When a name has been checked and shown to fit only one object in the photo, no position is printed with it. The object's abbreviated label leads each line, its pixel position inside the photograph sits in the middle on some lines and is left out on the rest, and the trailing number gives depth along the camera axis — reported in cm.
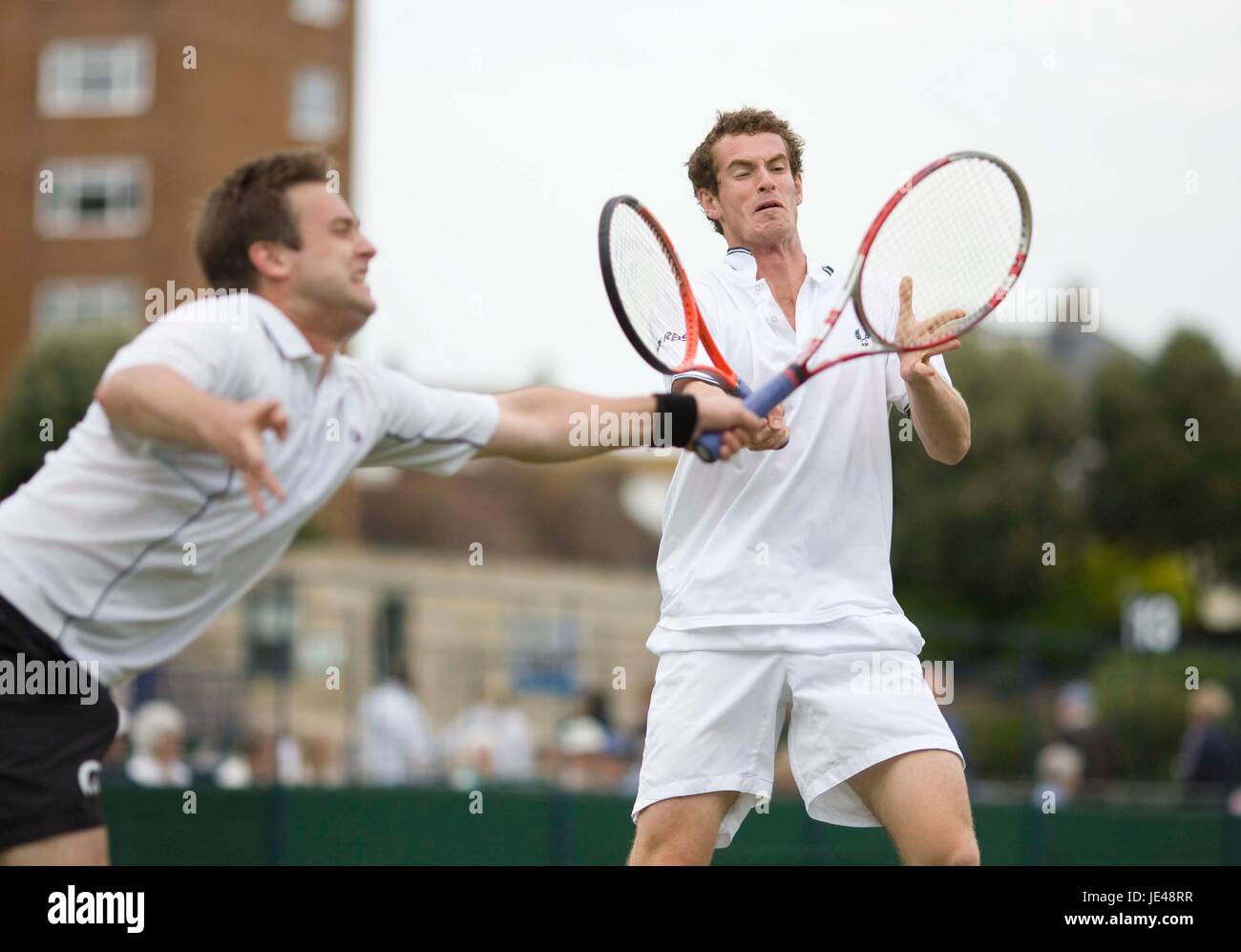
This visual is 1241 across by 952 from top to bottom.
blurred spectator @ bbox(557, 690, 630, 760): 1488
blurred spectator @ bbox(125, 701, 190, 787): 1158
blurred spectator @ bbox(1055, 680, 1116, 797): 1733
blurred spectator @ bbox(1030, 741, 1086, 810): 1611
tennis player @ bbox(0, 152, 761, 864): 462
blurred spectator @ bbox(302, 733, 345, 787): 1304
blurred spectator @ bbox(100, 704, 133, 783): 1158
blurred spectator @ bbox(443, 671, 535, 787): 1454
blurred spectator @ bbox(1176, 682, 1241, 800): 1599
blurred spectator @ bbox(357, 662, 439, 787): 1351
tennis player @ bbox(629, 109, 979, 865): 563
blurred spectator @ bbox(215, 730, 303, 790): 1151
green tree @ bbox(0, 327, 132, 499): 3544
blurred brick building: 4578
